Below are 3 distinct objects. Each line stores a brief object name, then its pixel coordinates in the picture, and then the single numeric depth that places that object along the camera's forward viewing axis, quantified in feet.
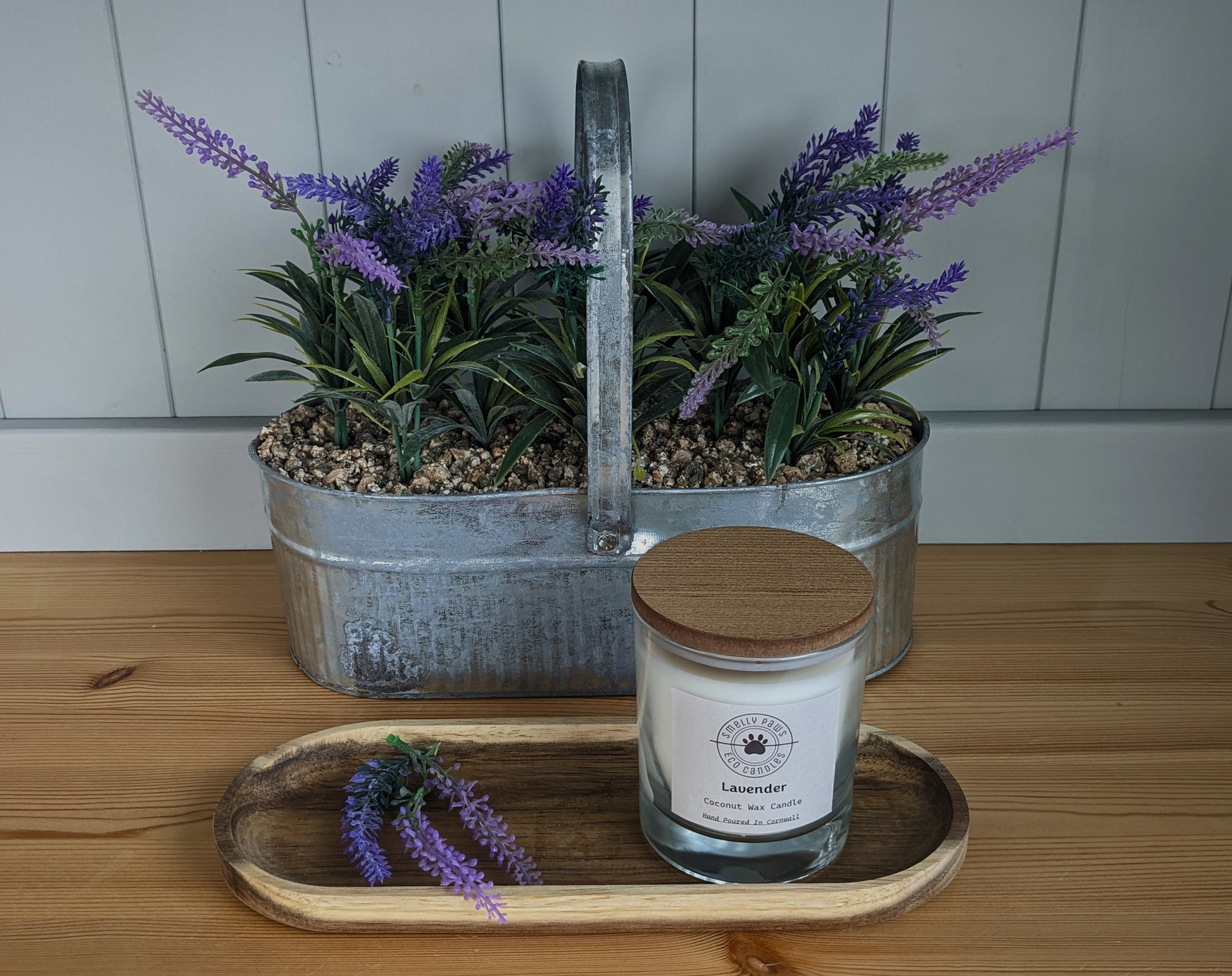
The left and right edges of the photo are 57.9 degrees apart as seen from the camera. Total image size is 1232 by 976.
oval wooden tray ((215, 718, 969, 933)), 1.44
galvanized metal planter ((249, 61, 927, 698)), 1.82
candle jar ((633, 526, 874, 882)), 1.39
